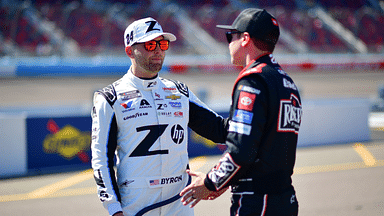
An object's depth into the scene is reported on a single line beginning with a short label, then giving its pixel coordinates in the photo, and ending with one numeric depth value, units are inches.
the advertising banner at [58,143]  593.0
